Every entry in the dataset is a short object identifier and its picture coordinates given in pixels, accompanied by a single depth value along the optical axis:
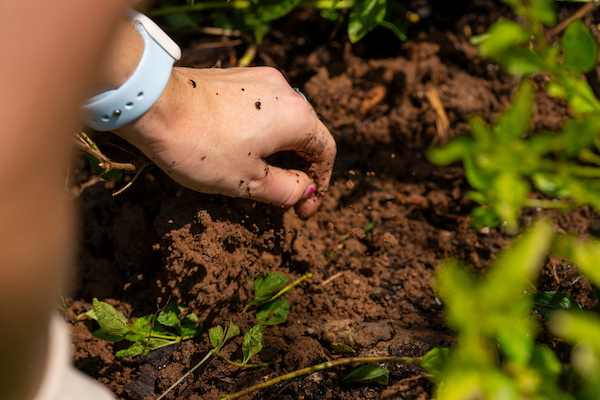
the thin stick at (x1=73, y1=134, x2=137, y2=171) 0.51
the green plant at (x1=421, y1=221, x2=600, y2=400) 0.31
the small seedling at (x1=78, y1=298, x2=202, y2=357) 0.53
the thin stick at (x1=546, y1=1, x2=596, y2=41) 0.63
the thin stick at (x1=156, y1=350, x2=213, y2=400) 0.53
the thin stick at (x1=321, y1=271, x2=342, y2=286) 0.57
